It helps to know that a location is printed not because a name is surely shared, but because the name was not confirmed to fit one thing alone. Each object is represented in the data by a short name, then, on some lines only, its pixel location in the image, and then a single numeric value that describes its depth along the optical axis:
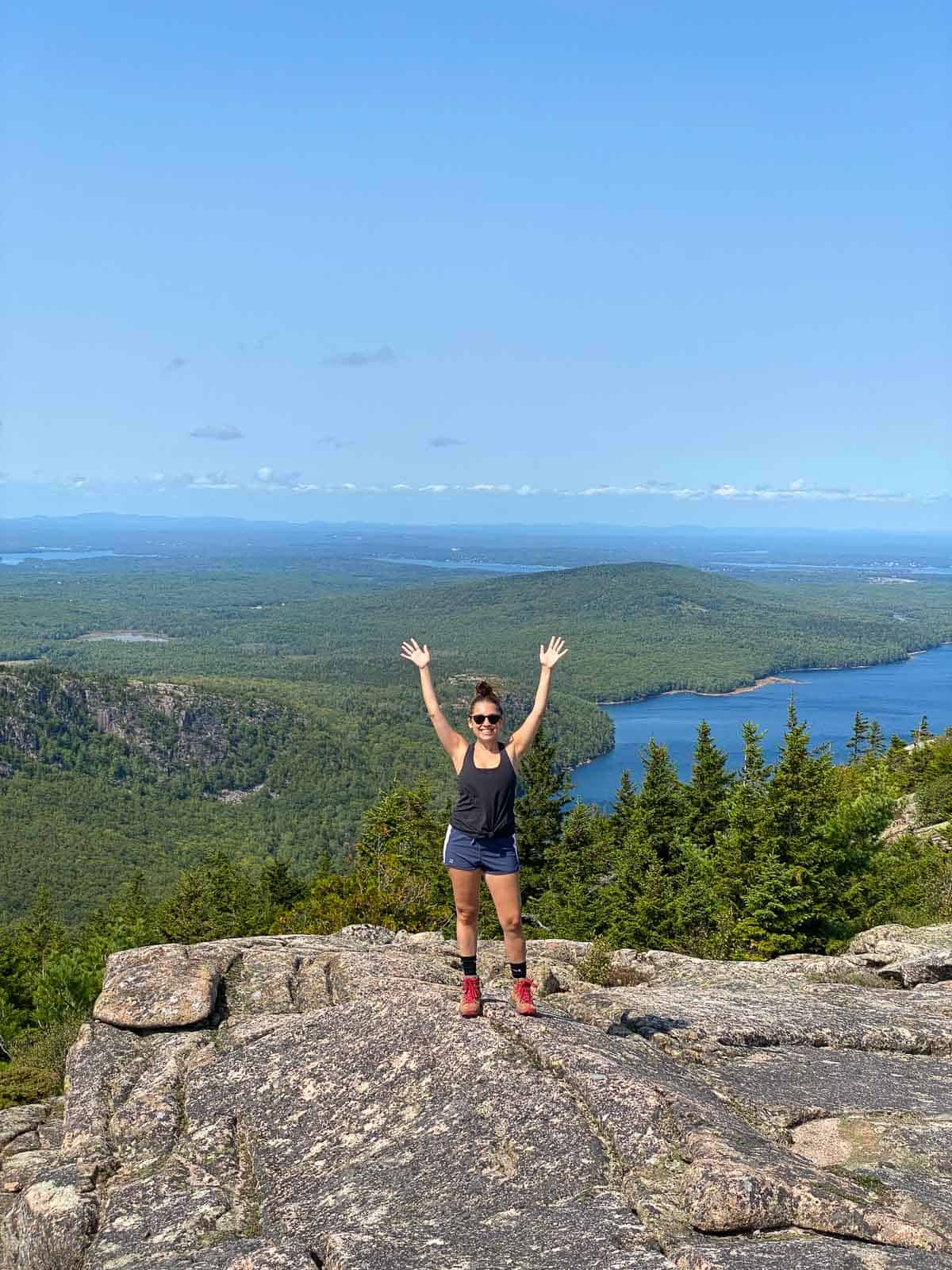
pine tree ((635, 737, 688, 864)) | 38.72
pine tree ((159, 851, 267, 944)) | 43.38
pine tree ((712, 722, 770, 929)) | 26.47
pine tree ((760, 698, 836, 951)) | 25.39
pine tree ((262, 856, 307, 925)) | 52.41
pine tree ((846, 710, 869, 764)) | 94.58
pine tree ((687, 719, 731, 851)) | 39.00
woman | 9.11
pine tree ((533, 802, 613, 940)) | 36.38
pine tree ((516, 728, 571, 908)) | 45.53
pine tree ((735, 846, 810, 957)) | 24.48
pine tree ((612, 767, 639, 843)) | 44.78
